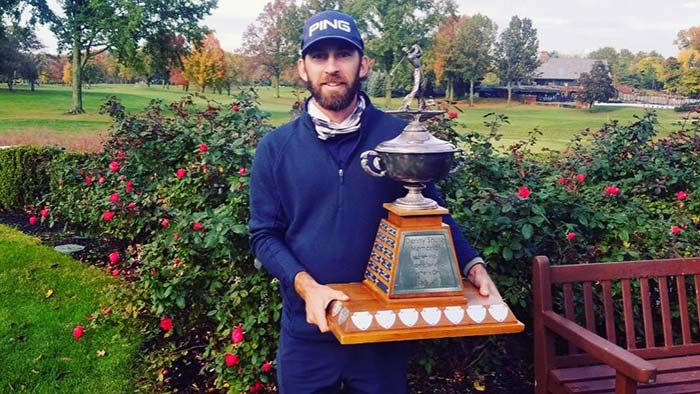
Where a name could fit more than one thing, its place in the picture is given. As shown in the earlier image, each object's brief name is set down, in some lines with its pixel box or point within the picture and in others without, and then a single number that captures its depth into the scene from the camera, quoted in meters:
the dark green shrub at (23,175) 8.69
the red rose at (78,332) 3.54
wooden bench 2.75
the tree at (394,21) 33.94
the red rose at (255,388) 3.16
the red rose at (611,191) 3.92
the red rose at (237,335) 2.94
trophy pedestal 1.67
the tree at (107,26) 22.97
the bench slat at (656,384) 2.69
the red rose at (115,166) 5.29
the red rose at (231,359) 3.03
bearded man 1.93
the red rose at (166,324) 3.35
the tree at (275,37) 30.23
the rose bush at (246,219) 3.18
